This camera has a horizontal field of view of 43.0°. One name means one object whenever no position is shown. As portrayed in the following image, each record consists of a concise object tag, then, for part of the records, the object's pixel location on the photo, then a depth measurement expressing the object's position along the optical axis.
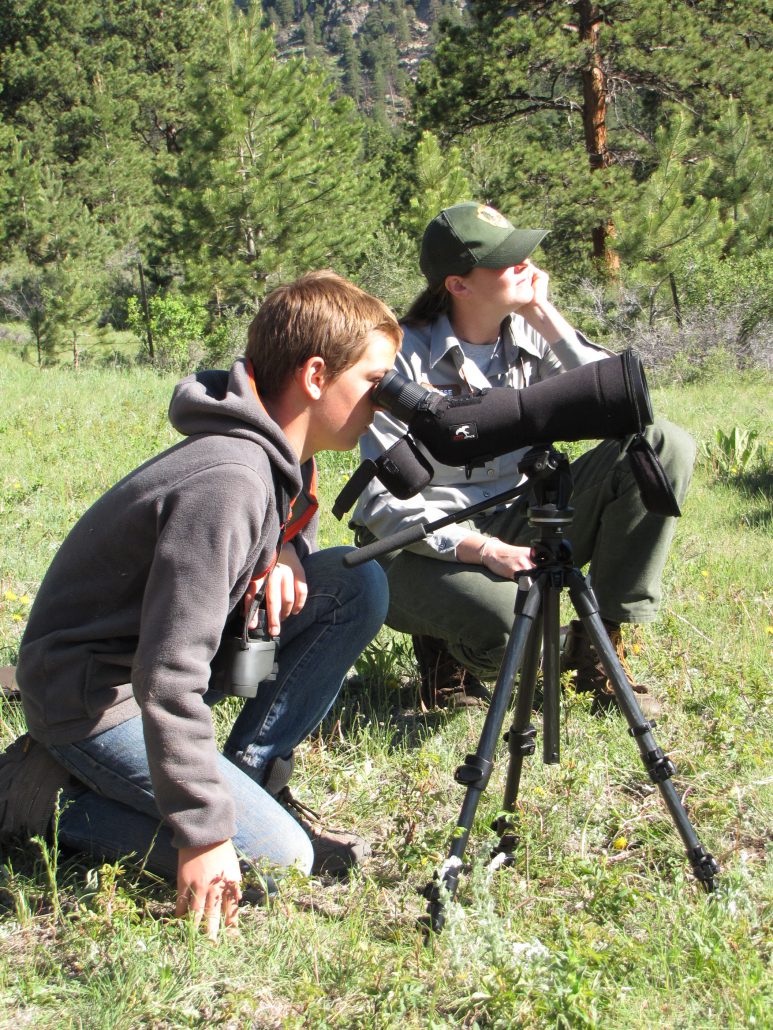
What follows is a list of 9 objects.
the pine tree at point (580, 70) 15.10
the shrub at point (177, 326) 17.02
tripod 1.83
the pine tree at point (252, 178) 16.27
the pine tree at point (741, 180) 15.87
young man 1.71
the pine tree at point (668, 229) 14.21
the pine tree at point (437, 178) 15.30
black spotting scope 1.85
